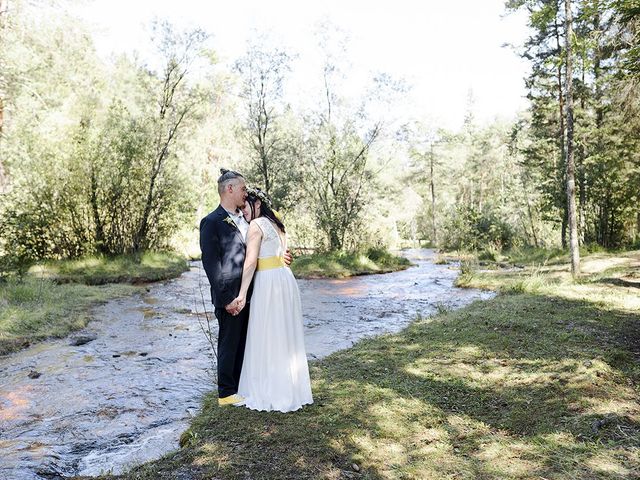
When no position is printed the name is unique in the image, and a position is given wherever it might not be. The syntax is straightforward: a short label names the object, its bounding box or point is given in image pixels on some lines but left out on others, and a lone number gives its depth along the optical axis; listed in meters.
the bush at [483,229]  25.34
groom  4.20
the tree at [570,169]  10.77
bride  4.15
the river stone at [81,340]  7.63
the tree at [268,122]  19.31
